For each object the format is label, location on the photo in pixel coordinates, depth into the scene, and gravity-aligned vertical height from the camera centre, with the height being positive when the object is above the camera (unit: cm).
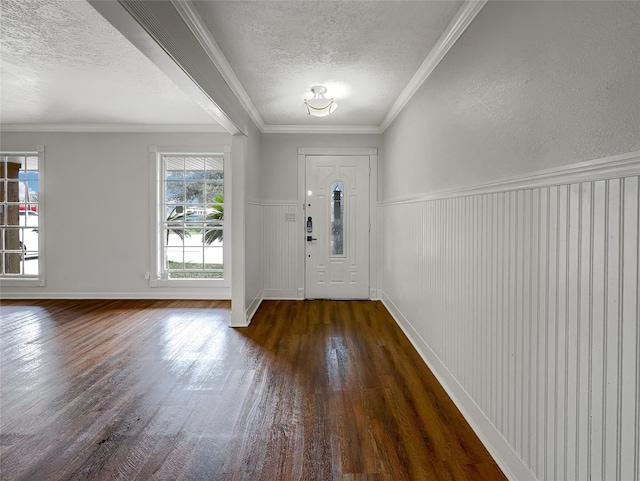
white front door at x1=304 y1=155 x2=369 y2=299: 523 +12
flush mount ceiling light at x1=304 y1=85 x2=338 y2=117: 359 +137
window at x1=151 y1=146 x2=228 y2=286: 539 +26
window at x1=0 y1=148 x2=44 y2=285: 536 +28
